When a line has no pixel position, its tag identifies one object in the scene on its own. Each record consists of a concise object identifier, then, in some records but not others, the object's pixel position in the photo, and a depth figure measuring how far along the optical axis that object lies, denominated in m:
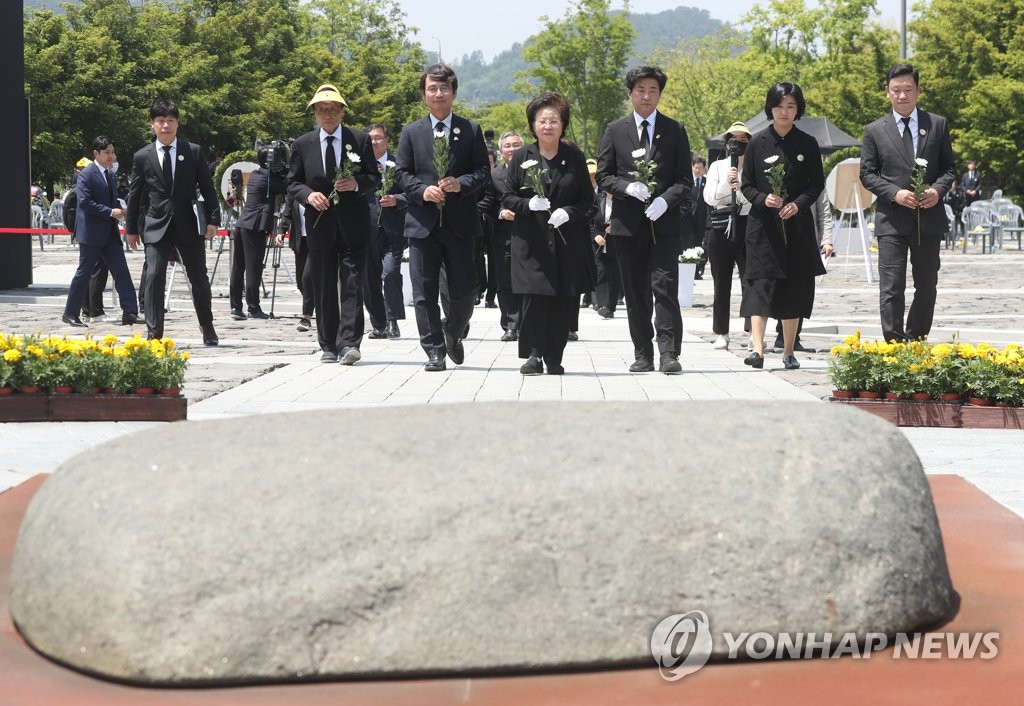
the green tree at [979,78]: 52.94
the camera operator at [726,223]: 12.94
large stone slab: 3.77
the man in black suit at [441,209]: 10.93
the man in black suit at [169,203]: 12.85
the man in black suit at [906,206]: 10.64
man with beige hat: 11.46
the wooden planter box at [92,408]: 8.45
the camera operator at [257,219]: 16.25
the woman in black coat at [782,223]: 11.11
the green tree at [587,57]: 75.31
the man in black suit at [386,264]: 14.42
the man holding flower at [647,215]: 10.68
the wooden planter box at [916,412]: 8.41
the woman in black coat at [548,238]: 10.55
